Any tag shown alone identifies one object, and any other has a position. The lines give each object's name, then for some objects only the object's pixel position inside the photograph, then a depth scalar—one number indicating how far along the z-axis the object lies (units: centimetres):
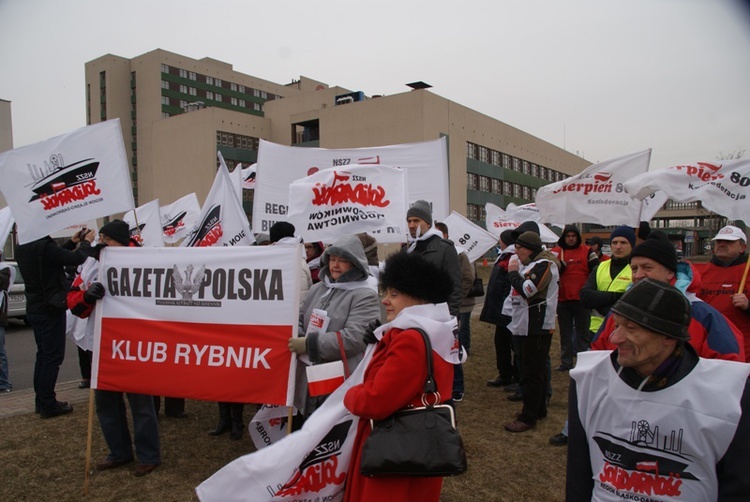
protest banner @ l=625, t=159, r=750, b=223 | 554
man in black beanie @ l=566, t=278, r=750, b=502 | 188
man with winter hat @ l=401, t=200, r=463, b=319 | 563
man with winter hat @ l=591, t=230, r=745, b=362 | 259
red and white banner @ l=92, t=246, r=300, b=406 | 402
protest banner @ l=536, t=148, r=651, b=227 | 688
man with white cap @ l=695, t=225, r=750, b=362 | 473
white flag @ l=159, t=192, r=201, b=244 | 1165
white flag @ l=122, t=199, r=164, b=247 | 715
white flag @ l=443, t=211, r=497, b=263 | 962
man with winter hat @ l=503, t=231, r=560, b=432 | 543
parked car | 1262
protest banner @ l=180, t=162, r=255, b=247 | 692
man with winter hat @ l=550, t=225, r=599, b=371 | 812
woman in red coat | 257
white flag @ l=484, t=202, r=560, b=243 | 1331
